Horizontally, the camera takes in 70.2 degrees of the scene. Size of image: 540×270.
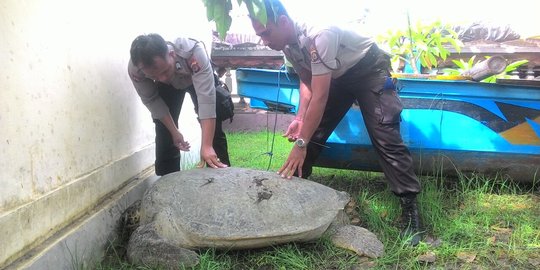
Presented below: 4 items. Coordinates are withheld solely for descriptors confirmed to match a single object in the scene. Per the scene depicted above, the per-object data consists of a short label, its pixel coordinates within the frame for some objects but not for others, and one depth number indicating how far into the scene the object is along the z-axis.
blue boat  2.82
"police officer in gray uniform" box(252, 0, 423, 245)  2.20
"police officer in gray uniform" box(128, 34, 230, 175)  2.20
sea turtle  2.05
